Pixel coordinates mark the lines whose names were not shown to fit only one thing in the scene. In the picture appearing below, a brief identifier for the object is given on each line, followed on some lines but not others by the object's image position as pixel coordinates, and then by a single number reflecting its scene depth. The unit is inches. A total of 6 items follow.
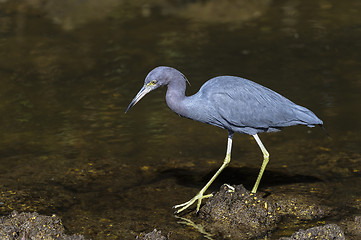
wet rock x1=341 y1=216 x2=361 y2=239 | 419.2
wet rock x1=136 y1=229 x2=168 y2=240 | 396.2
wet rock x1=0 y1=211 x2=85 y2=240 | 398.3
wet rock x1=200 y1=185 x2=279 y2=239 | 438.0
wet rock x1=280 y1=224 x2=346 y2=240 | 380.8
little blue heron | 467.8
